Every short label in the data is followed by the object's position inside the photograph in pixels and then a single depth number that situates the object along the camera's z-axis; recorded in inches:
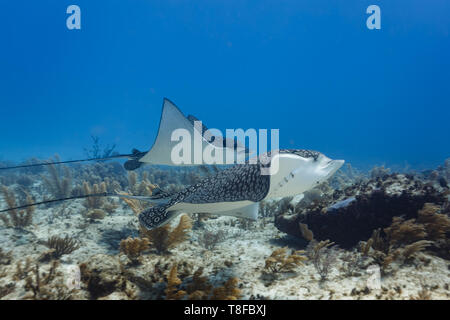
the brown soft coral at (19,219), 207.0
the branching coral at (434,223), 159.5
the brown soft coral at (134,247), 152.7
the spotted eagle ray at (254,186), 119.8
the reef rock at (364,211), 178.7
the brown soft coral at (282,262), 145.3
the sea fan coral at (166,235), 173.9
